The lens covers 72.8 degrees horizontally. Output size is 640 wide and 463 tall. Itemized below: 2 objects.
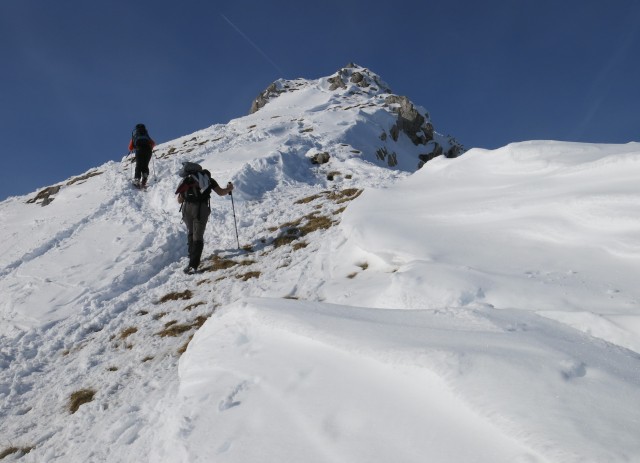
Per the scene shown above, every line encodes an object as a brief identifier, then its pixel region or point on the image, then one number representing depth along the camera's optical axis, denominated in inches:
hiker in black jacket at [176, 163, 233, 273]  437.7
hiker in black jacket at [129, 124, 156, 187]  757.9
